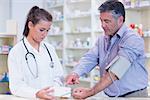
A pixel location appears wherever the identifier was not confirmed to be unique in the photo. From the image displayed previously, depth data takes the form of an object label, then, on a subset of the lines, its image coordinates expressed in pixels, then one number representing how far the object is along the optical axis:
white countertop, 1.92
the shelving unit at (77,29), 5.39
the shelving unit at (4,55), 4.43
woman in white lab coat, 2.02
